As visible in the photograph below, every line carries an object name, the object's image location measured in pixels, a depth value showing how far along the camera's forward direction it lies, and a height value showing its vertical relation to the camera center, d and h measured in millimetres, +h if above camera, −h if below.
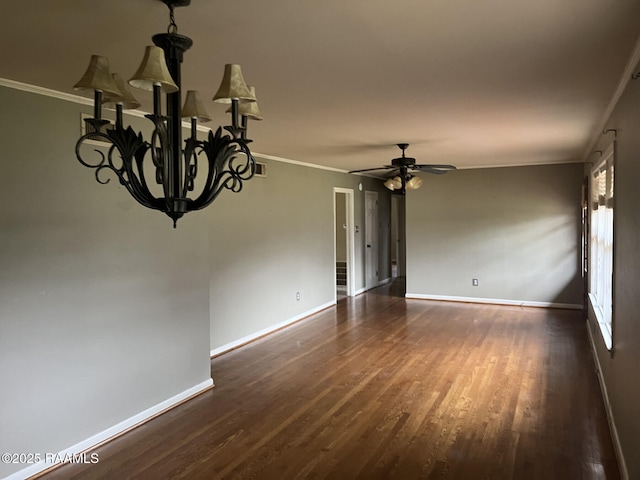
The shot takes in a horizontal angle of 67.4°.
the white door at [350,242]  8438 -303
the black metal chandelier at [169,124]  1526 +357
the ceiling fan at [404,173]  4961 +553
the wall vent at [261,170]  5752 +680
